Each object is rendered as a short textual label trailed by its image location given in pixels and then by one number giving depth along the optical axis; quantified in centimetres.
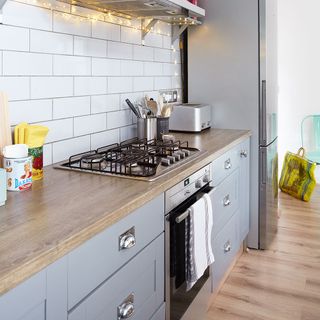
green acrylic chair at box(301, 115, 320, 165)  480
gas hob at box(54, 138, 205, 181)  168
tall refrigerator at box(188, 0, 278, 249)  293
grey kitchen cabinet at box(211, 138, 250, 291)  228
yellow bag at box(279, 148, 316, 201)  434
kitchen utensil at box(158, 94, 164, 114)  263
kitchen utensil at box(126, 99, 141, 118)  239
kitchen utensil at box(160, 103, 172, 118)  259
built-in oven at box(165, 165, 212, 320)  165
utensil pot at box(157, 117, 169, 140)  251
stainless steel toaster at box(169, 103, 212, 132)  282
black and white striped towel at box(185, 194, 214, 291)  175
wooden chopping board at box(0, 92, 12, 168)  150
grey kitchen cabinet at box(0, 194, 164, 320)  91
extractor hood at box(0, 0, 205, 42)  201
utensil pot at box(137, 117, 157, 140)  242
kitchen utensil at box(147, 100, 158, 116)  257
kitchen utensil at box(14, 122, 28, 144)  156
